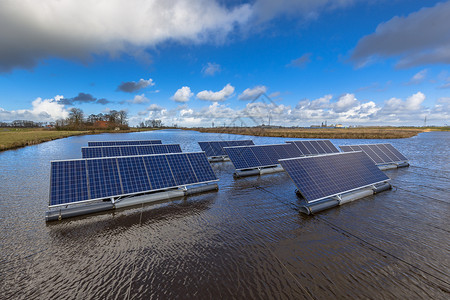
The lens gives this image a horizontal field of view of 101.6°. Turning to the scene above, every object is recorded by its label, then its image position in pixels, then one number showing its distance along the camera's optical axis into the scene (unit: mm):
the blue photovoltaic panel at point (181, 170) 13559
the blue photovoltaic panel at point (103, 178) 10727
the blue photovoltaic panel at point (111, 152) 20764
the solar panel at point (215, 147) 27188
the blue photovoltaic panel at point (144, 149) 22764
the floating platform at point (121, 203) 9797
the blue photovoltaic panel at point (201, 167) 14602
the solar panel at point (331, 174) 11461
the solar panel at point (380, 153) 22758
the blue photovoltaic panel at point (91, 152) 19500
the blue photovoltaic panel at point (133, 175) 11681
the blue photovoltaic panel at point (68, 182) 9781
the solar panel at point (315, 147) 25853
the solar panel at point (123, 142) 25811
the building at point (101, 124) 130625
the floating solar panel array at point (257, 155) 19703
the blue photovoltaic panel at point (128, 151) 22100
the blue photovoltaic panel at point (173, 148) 23141
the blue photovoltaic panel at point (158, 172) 12594
